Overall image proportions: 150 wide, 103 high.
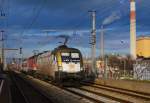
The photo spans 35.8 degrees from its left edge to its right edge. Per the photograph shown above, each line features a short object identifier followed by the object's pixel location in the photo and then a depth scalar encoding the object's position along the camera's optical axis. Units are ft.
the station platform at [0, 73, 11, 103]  45.15
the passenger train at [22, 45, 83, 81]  67.96
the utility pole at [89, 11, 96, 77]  95.31
